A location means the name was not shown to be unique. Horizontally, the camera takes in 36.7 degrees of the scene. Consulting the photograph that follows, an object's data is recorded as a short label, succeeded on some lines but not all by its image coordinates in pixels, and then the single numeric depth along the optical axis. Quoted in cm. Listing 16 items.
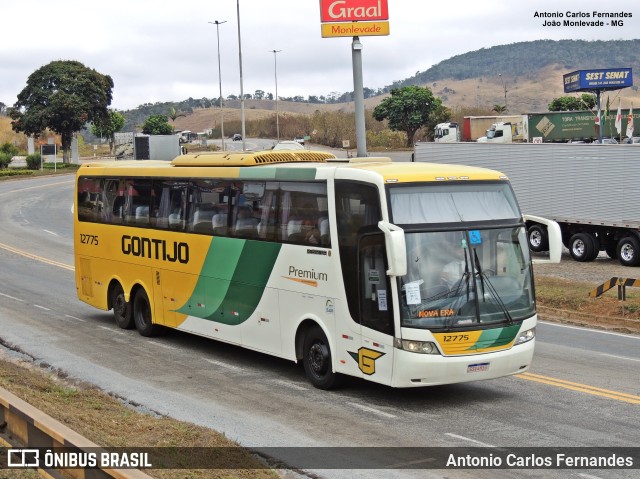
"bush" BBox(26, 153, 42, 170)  9519
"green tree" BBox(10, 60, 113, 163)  9550
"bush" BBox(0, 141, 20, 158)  10568
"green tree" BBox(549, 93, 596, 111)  10888
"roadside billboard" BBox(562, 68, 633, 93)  6638
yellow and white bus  1259
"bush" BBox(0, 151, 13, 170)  9381
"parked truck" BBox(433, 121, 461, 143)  8294
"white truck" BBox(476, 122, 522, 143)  7362
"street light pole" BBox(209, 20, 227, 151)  8398
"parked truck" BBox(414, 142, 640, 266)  3212
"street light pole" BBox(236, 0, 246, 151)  5977
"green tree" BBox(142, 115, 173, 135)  12975
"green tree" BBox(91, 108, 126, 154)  10175
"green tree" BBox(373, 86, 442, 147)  10881
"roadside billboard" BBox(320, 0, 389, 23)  3231
